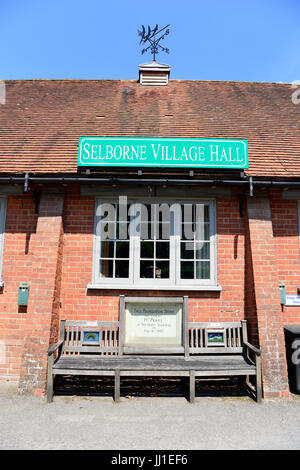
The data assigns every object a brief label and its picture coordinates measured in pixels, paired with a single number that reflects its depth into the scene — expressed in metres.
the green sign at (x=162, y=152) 5.93
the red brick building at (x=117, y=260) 5.62
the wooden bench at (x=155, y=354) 4.96
